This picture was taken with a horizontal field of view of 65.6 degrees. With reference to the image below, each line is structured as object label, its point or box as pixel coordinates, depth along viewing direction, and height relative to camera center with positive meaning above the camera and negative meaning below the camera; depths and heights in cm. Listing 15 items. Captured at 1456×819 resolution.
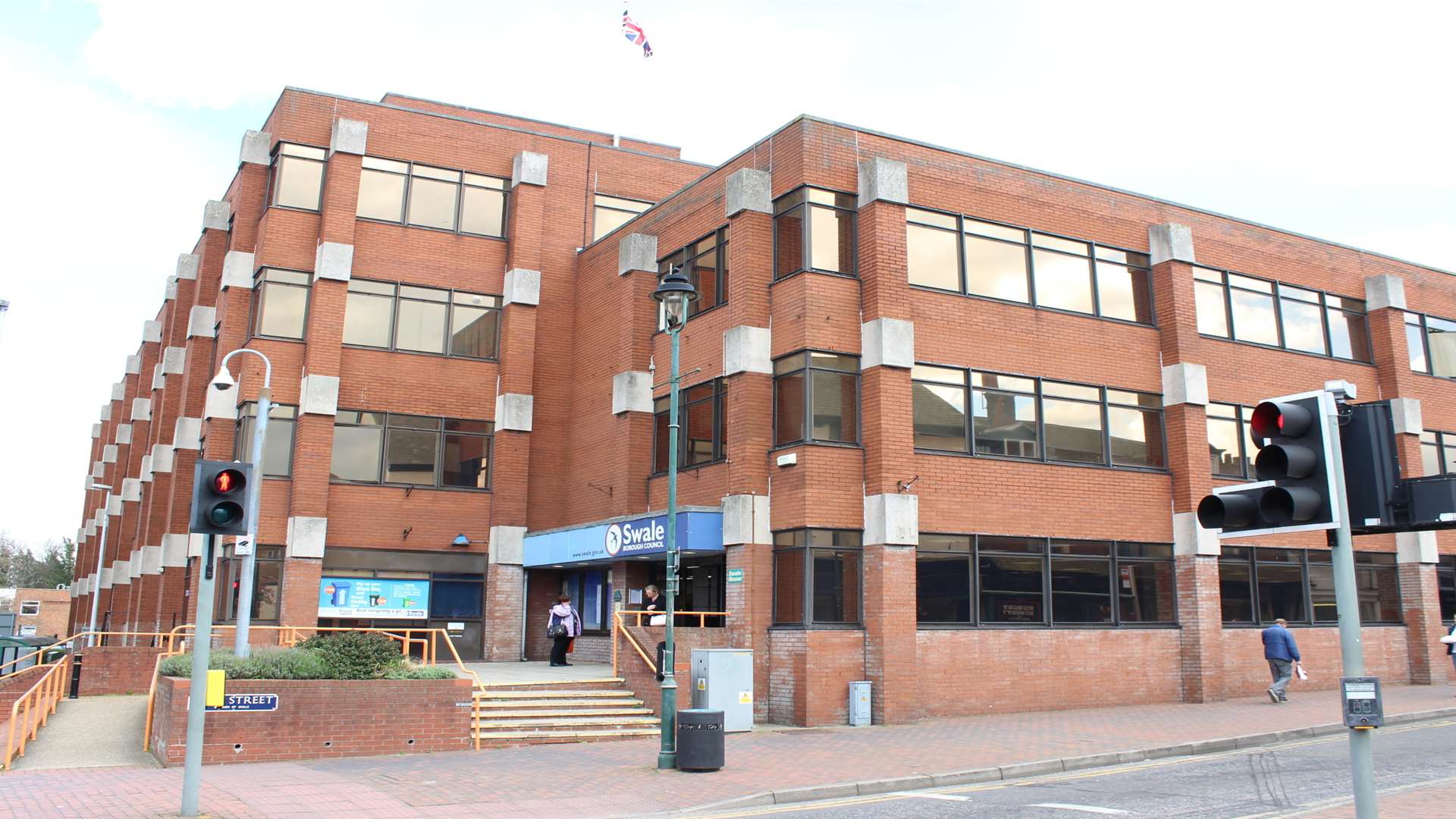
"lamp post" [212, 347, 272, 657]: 1967 +124
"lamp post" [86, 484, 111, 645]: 4444 +284
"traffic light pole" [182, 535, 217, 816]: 1072 -73
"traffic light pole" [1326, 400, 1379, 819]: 599 +12
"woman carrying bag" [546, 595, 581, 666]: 2452 +6
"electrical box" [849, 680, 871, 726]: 2000 -124
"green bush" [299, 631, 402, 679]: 1630 -34
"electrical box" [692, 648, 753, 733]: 1908 -83
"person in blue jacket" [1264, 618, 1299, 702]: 2216 -40
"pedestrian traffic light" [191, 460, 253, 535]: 1069 +123
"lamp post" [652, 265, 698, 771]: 1492 +190
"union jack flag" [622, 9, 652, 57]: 3312 +1719
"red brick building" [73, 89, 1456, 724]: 2164 +523
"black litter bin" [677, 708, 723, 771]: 1446 -138
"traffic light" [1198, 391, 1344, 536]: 615 +84
